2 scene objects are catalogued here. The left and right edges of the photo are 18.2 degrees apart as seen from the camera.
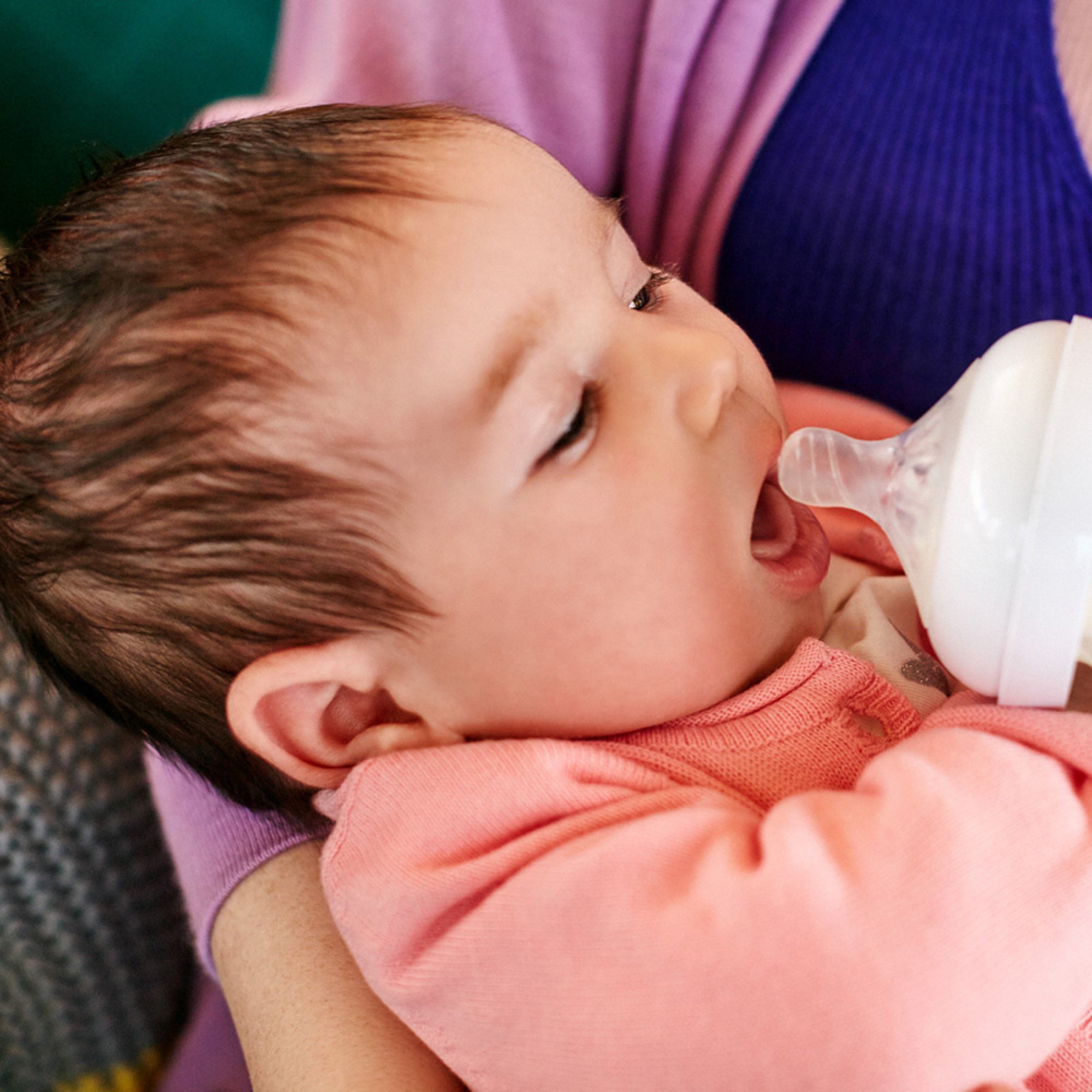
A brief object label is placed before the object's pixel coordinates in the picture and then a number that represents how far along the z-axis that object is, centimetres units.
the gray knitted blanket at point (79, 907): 73
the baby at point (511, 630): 60
